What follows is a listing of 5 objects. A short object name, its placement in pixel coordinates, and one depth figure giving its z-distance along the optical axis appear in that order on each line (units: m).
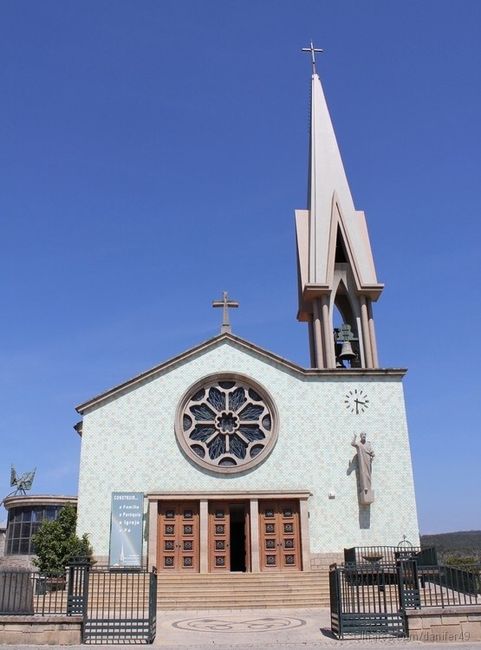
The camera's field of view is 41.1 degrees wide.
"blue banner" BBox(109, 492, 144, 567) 22.27
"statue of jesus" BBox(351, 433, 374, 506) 23.27
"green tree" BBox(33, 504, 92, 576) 21.36
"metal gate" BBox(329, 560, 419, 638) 13.38
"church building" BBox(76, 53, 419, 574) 23.08
